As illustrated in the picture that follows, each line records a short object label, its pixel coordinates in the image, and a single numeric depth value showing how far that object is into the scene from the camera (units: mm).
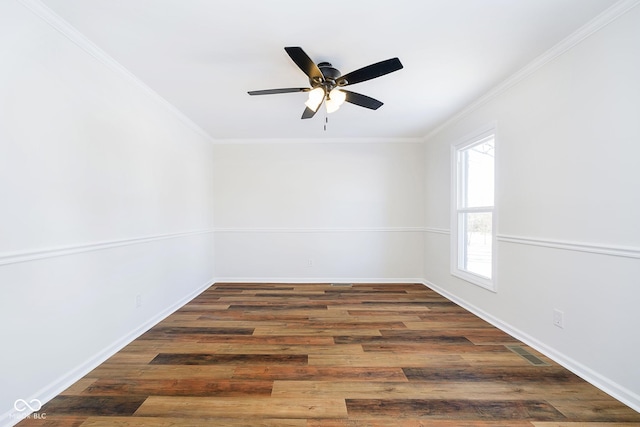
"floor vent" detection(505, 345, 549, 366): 2170
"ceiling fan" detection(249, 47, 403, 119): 1899
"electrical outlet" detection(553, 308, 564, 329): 2164
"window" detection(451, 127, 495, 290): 3141
